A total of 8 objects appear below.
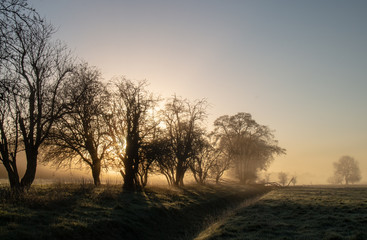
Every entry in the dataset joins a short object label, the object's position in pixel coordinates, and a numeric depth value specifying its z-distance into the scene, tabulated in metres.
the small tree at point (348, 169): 93.99
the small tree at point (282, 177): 106.56
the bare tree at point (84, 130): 23.00
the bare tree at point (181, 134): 34.03
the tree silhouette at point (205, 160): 38.62
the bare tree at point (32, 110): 16.59
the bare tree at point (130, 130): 25.23
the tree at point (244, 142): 48.09
